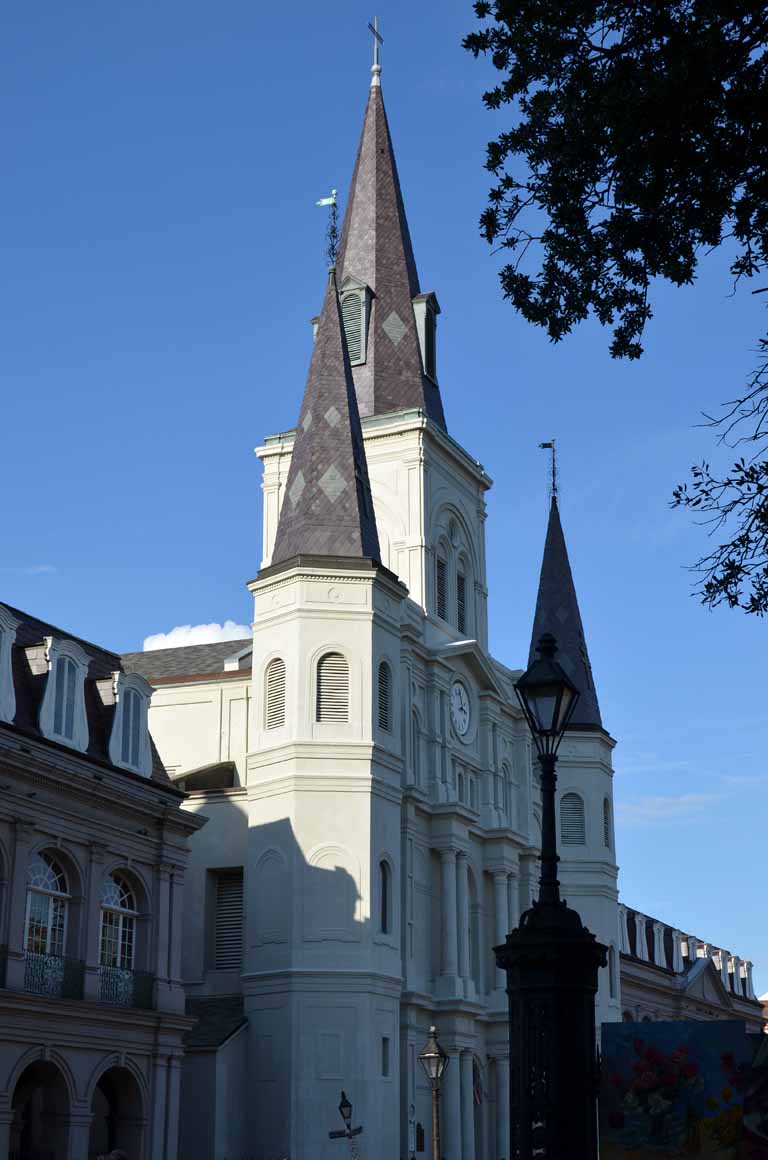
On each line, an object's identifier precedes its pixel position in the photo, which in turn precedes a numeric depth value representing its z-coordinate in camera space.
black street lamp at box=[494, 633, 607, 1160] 10.36
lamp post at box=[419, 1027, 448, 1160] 28.17
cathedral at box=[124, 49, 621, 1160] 41.31
